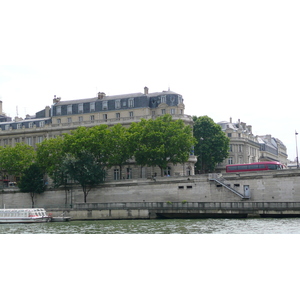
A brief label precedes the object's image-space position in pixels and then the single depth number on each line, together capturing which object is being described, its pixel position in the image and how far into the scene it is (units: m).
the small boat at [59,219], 60.12
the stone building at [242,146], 99.25
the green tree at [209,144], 87.88
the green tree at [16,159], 77.94
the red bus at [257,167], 68.44
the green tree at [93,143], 71.88
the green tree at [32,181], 74.19
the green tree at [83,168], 69.50
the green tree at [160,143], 69.56
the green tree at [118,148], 71.44
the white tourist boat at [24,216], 58.91
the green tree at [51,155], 74.06
